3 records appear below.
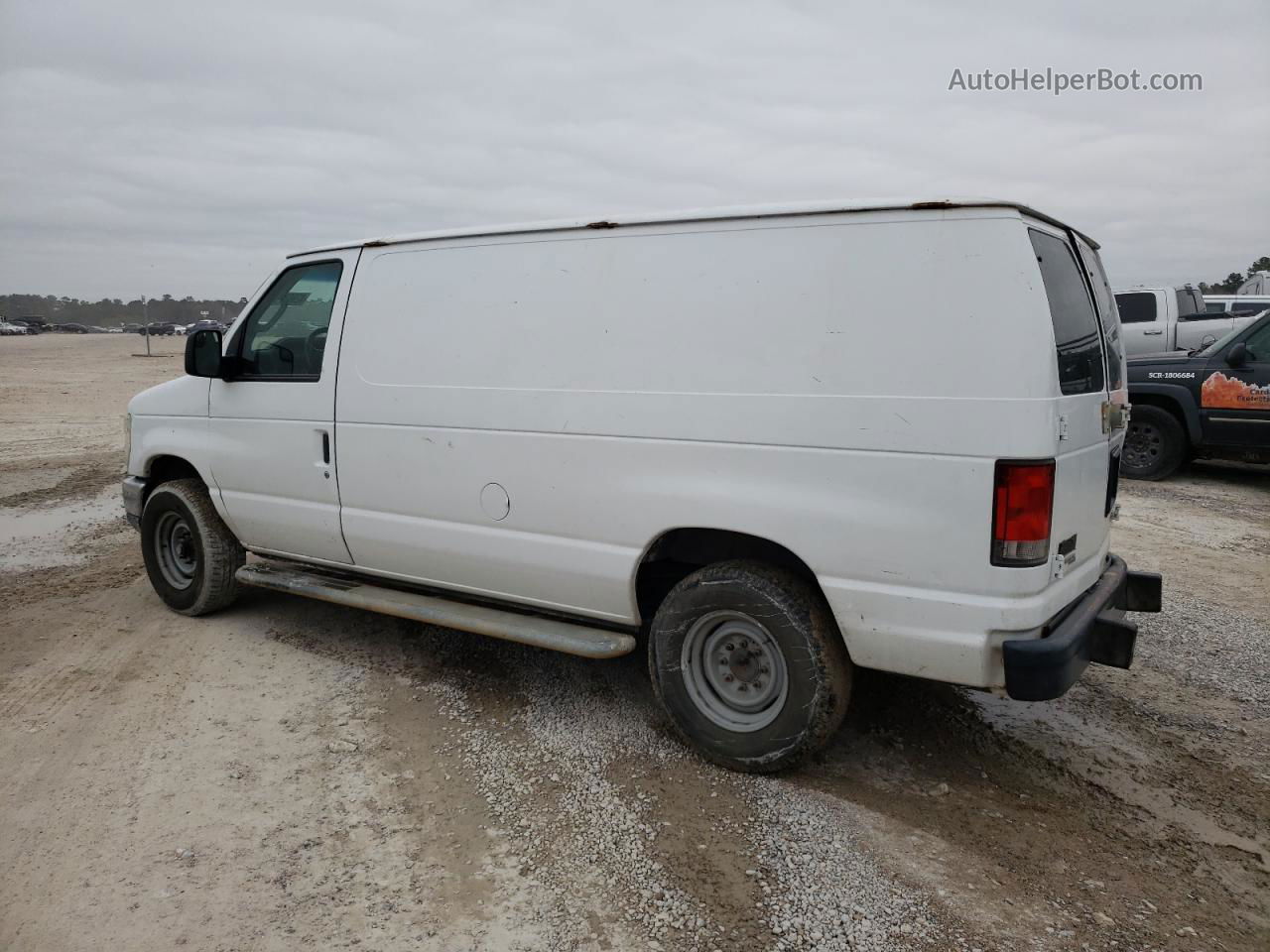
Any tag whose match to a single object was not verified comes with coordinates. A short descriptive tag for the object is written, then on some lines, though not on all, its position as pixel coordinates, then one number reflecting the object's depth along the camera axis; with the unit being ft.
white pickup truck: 45.39
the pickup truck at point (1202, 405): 29.37
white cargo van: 9.78
